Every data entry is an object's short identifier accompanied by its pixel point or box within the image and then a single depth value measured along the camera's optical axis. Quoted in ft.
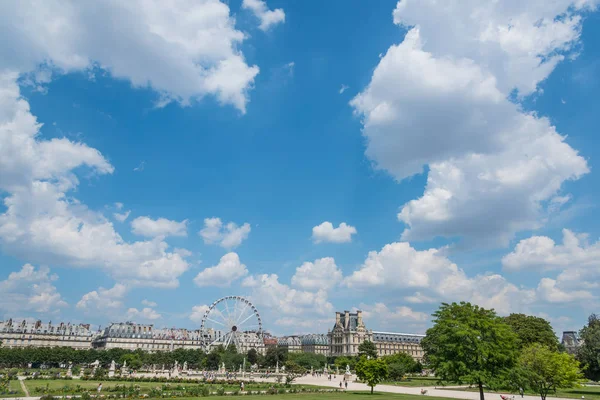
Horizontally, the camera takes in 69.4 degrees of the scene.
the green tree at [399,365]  283.38
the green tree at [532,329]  231.71
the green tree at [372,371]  174.09
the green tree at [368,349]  424.91
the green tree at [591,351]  195.72
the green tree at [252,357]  426.63
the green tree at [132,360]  347.50
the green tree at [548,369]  128.36
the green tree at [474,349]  106.22
